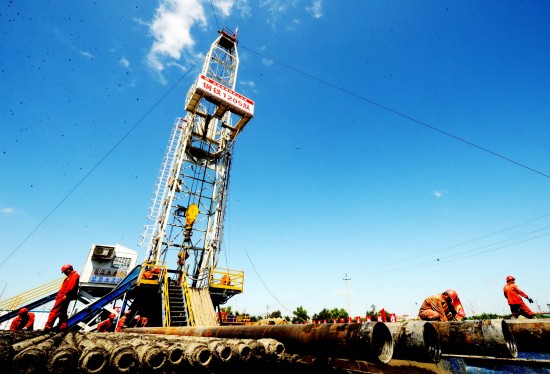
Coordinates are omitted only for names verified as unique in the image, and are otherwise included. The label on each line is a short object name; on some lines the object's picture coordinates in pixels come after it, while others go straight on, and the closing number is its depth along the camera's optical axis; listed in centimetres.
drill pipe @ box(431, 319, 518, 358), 250
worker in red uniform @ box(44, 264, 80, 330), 607
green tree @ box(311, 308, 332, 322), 5043
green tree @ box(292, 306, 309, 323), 4683
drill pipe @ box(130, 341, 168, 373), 219
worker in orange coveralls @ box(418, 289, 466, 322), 597
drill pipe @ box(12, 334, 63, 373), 184
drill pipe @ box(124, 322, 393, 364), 216
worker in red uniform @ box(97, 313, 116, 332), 1099
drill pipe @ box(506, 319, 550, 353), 359
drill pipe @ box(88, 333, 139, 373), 212
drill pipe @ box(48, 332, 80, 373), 195
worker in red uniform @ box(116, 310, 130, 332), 1116
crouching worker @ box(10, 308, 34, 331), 981
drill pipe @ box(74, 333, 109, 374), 201
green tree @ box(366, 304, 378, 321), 5699
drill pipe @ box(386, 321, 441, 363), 226
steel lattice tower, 1563
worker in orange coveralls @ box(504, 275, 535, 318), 708
